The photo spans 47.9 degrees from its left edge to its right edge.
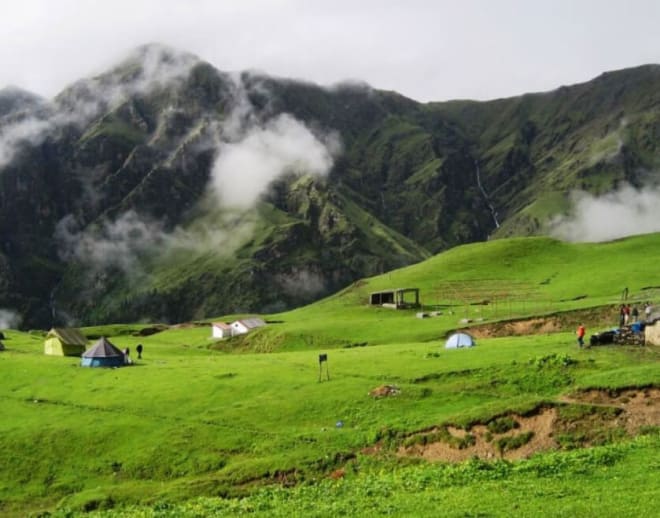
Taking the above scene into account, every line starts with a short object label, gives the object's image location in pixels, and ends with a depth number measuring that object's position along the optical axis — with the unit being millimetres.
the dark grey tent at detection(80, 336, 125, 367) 82188
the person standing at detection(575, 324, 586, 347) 62416
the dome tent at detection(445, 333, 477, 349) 75812
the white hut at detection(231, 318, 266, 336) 140612
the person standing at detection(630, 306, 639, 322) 74450
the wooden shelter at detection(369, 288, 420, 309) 131000
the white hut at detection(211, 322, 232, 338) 141250
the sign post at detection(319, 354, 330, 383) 64212
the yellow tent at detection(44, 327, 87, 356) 99875
